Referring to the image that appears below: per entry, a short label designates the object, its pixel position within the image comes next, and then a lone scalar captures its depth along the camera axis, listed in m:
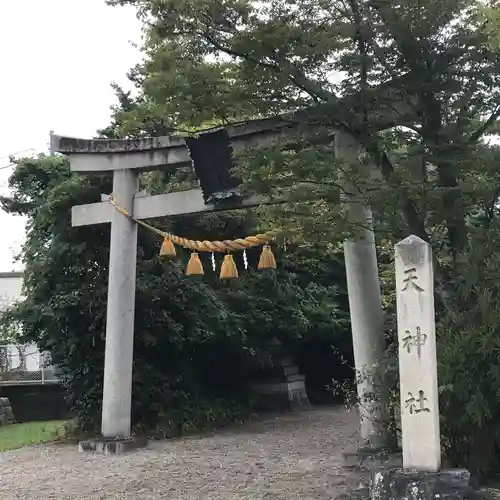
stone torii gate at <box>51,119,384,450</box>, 8.67
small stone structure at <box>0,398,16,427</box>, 14.23
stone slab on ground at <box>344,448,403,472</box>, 6.12
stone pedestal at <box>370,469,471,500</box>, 4.62
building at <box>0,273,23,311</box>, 28.86
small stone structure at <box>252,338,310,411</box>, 12.87
